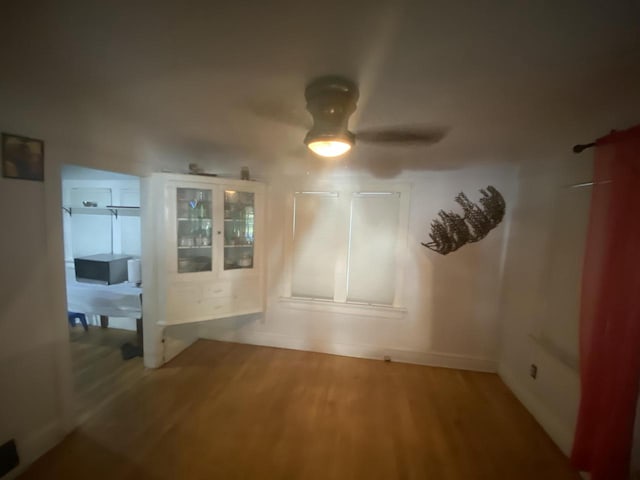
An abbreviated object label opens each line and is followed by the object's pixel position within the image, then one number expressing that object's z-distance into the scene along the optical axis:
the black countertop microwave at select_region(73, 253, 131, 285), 2.86
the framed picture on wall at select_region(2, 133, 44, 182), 1.34
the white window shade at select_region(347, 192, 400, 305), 2.79
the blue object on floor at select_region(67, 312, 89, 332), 3.20
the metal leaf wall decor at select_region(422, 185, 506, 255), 2.50
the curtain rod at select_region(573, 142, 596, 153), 1.42
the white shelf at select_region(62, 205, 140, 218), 3.11
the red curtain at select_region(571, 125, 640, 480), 1.14
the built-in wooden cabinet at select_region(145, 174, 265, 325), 2.31
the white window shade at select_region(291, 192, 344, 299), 2.87
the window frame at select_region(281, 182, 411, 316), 2.72
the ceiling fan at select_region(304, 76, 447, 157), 0.96
